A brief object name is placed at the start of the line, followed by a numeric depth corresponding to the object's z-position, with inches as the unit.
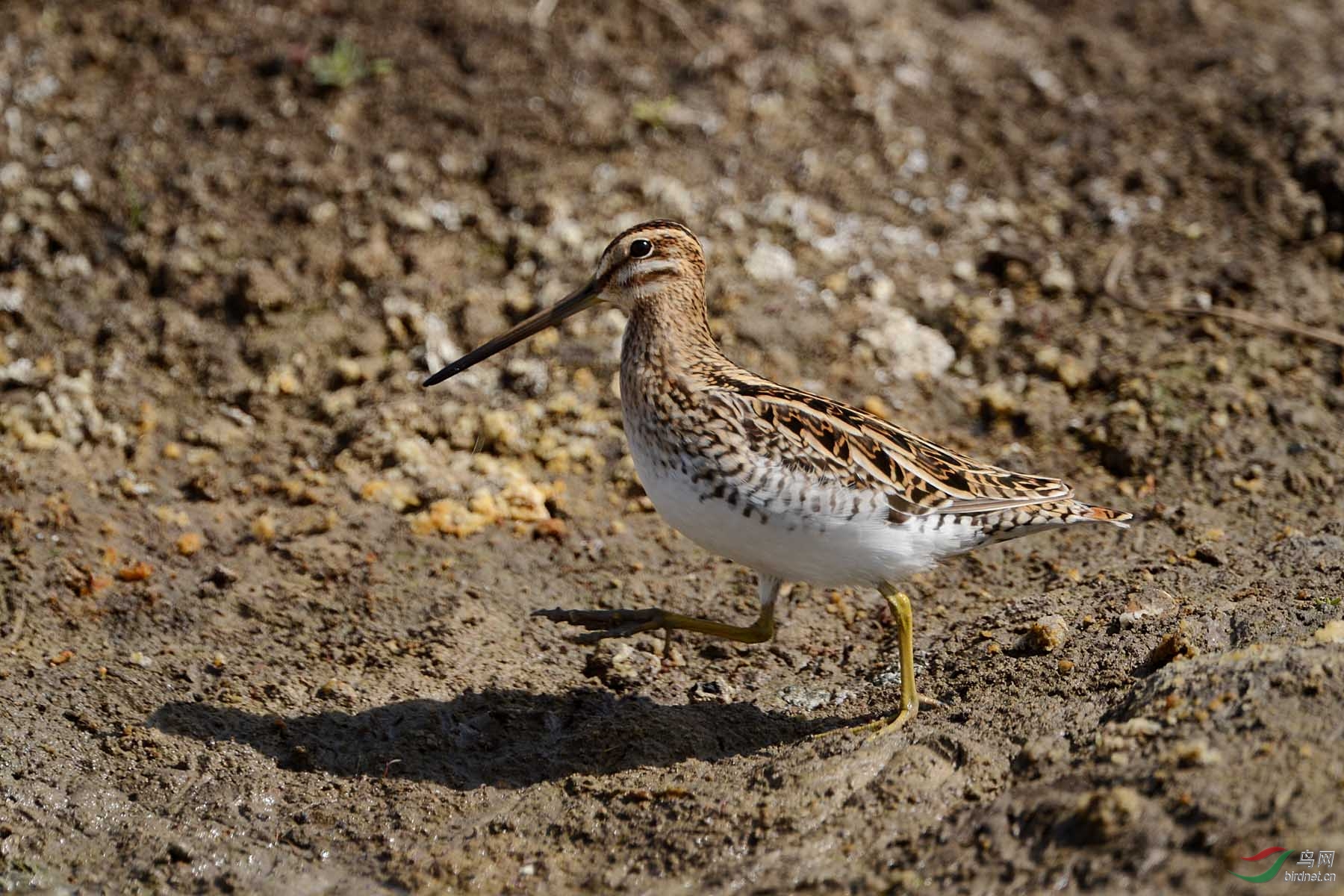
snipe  359.6
